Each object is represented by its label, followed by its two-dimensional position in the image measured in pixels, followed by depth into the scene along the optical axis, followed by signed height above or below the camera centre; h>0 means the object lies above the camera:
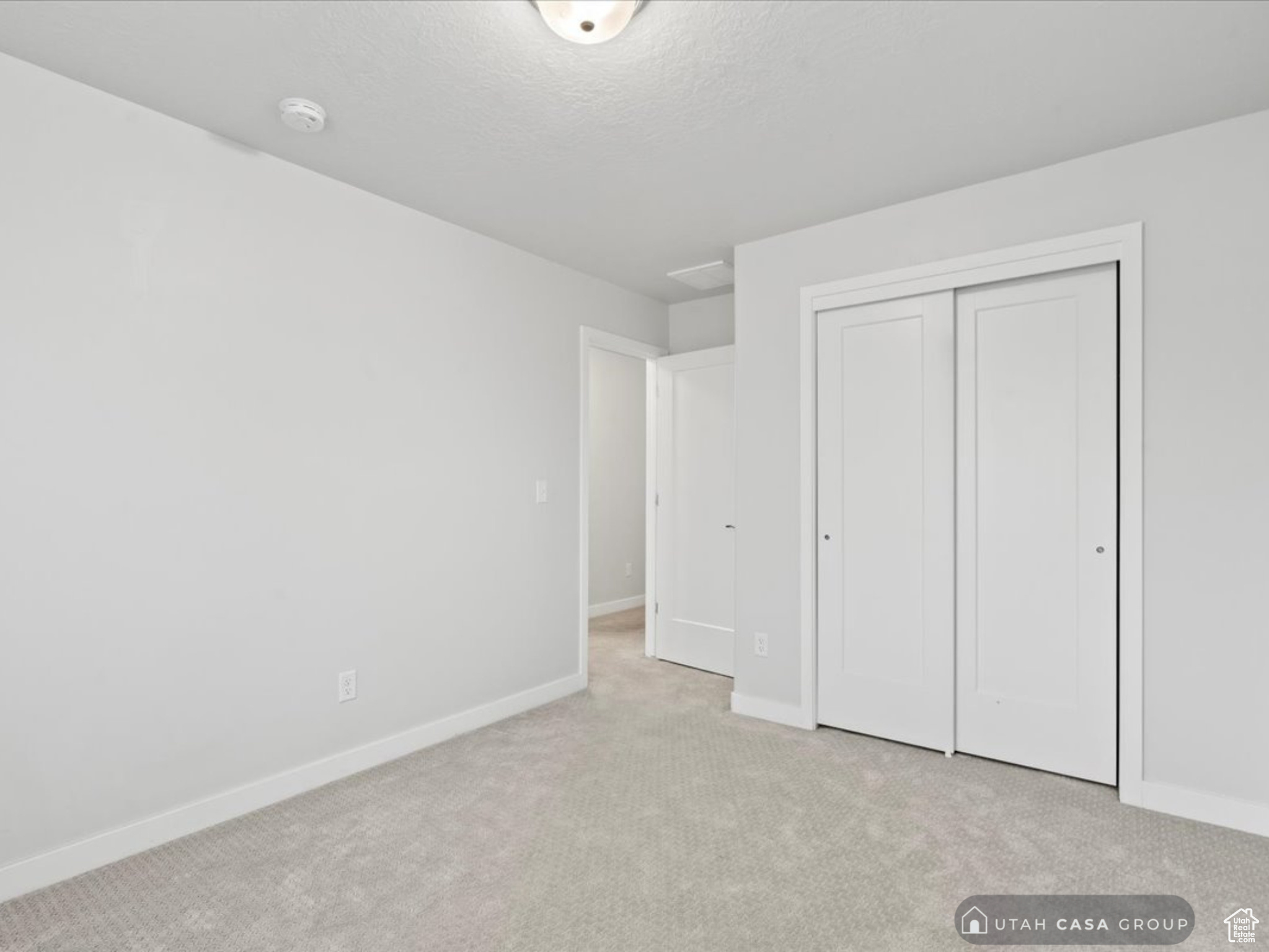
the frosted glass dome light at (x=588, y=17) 1.73 +1.20
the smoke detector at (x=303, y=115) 2.24 +1.23
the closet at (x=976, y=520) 2.70 -0.21
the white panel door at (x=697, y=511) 4.27 -0.25
